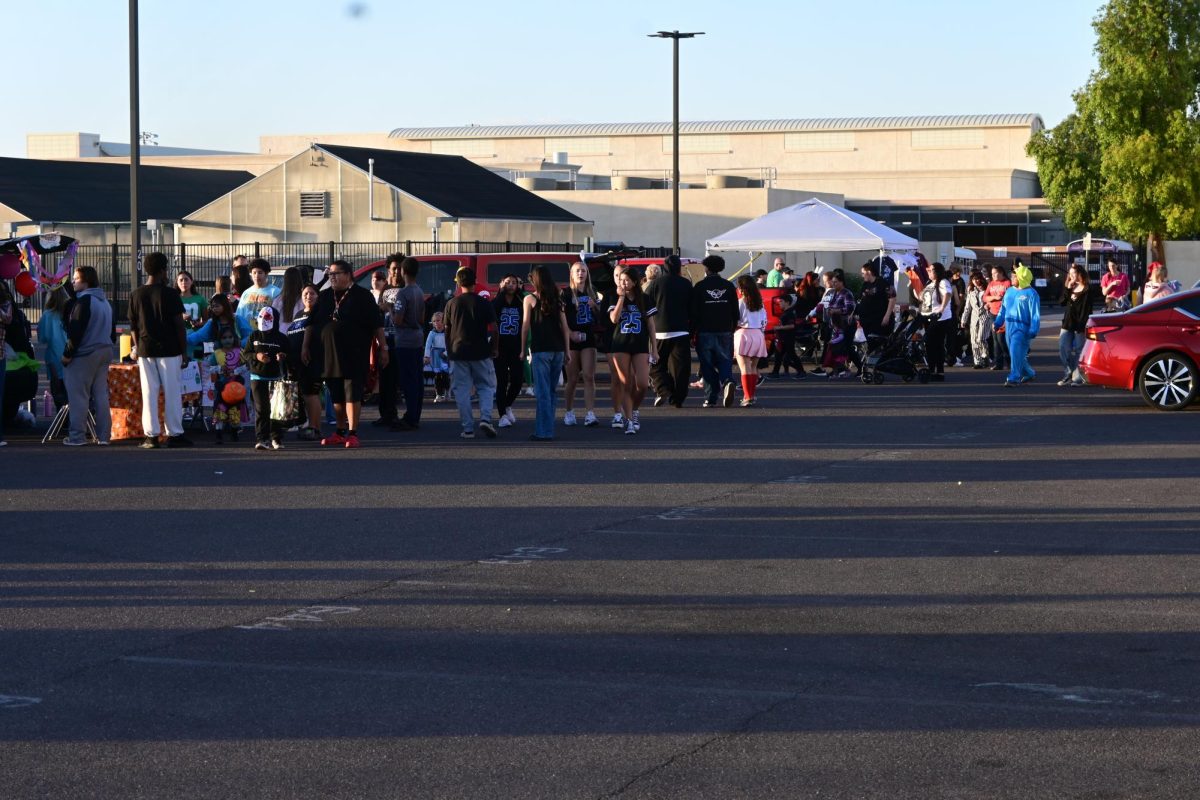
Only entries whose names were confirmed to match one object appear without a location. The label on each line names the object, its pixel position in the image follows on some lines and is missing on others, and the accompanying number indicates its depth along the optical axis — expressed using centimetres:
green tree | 5378
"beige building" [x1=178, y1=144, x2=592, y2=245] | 4972
